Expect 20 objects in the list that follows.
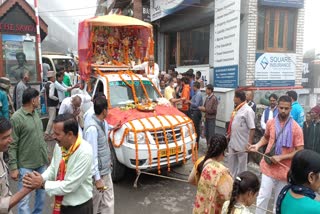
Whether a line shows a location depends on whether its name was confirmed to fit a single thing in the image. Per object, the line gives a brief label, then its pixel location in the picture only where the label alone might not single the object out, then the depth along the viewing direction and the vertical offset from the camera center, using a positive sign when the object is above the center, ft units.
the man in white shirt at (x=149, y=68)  24.25 +0.58
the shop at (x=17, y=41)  35.87 +4.22
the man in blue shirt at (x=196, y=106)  23.81 -2.53
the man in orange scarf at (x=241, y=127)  15.37 -2.76
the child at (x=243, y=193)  6.69 -2.76
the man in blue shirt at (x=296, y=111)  17.01 -2.10
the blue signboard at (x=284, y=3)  26.53 +6.67
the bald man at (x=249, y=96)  20.60 -1.53
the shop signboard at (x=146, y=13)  46.38 +9.81
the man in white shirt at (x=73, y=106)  17.37 -1.88
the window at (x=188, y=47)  36.08 +3.89
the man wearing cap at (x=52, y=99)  27.55 -2.30
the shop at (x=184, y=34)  33.99 +5.85
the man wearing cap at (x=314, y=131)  16.97 -3.29
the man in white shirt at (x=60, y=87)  27.41 -1.16
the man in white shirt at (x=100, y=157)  11.12 -3.29
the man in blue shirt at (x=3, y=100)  18.84 -1.66
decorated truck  16.56 -1.72
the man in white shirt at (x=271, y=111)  18.92 -2.35
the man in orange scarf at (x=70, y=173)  7.79 -2.66
